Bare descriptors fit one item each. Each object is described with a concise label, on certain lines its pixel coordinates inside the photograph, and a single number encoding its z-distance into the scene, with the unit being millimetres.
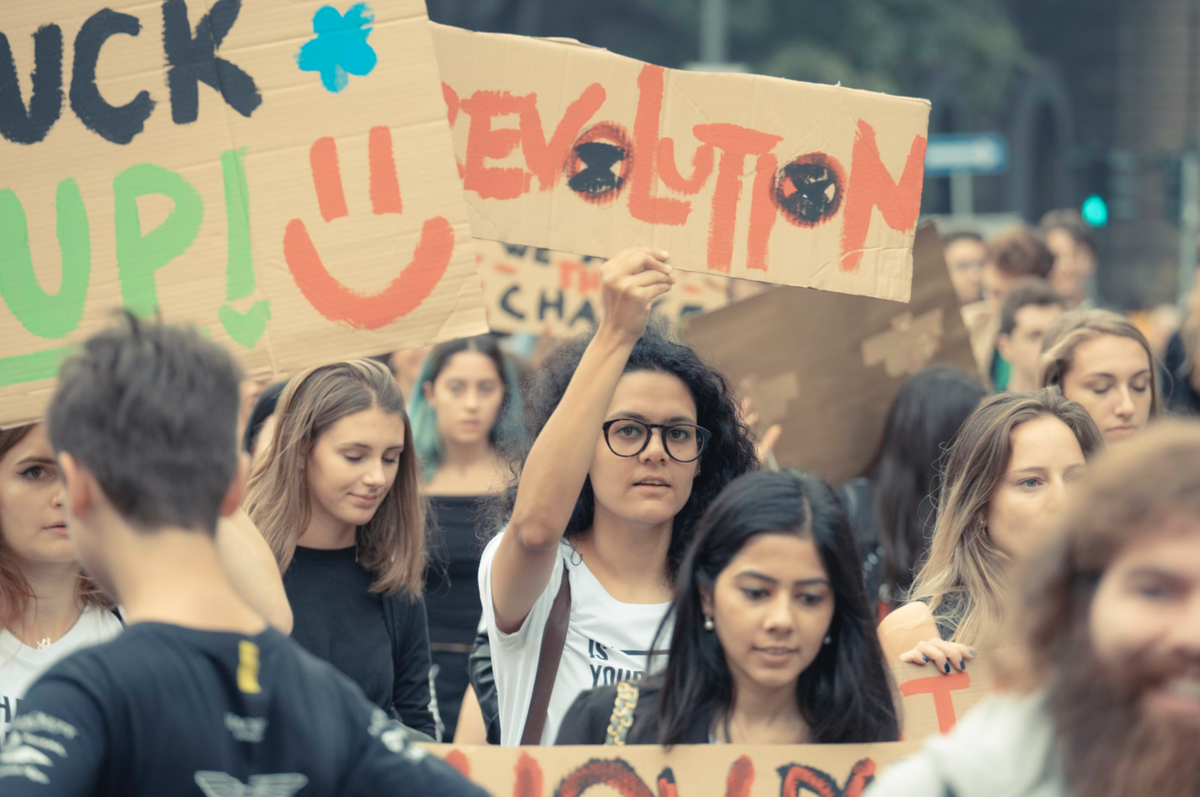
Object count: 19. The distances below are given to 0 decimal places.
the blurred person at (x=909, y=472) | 8836
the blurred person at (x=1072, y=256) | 15719
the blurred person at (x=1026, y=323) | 11258
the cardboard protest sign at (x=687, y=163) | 6316
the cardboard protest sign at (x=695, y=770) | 4648
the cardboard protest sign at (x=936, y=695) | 5371
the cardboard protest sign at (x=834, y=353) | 9461
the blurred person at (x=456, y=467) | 8773
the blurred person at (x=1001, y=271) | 13656
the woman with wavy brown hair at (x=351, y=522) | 6832
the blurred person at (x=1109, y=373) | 8078
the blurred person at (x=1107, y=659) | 2830
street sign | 31359
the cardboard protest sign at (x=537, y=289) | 11766
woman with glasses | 5164
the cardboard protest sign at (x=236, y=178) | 5637
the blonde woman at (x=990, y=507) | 5828
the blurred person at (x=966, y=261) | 16141
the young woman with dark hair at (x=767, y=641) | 4645
